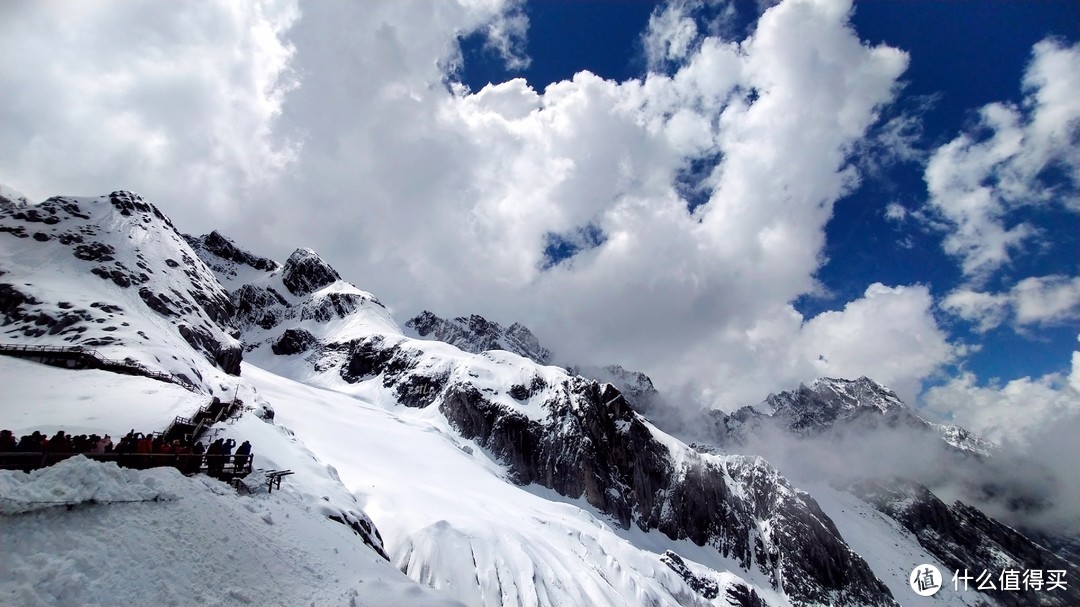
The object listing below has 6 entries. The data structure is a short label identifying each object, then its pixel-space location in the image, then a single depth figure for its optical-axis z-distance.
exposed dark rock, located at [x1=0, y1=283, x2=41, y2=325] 56.17
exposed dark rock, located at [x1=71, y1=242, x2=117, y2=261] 80.19
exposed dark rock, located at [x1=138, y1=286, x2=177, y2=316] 76.56
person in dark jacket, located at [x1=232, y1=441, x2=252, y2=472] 21.92
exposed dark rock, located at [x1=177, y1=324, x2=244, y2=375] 77.59
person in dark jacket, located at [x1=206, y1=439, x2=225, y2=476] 21.02
